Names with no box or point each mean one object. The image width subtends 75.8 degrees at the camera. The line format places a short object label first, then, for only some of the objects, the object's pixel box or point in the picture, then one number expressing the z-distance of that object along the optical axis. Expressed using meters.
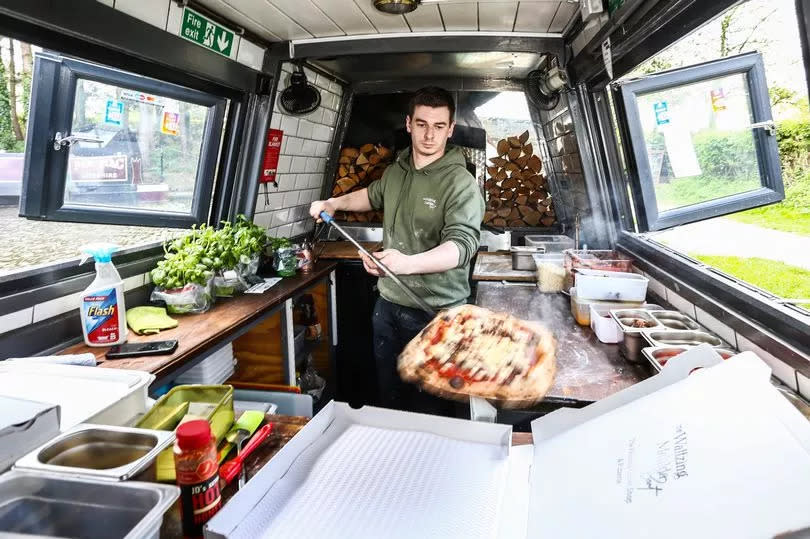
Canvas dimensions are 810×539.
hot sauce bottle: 0.90
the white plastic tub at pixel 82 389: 1.19
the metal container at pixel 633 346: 1.88
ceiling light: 2.75
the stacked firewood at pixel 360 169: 4.75
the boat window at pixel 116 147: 2.25
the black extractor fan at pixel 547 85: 3.64
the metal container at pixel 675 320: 2.07
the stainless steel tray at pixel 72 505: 0.89
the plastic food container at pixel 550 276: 3.01
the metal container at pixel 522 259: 3.54
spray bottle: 2.09
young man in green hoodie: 2.74
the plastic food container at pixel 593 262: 2.83
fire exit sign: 2.77
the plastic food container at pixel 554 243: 3.87
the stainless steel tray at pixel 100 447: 1.00
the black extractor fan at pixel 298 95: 3.78
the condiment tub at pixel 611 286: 2.38
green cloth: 2.35
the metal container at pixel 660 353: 1.67
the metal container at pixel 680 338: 1.88
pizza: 1.66
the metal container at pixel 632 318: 2.06
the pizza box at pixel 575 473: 0.66
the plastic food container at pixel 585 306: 2.34
